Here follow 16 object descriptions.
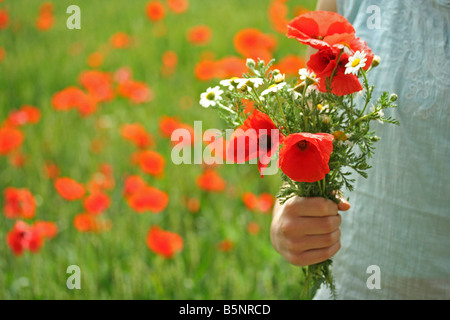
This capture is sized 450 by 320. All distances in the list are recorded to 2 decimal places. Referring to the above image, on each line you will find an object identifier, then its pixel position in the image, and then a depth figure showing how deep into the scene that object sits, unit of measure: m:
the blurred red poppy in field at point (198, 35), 2.37
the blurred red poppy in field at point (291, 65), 2.05
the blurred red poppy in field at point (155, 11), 2.41
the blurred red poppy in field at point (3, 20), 2.50
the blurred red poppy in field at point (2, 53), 2.41
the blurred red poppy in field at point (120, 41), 2.35
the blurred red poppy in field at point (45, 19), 2.50
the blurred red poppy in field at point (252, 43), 2.10
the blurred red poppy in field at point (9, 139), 1.77
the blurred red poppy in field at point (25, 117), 1.91
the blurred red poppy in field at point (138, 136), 1.82
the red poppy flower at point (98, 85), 2.03
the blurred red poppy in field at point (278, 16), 2.33
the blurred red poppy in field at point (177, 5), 2.62
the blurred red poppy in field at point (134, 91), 2.11
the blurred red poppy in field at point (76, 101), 1.98
